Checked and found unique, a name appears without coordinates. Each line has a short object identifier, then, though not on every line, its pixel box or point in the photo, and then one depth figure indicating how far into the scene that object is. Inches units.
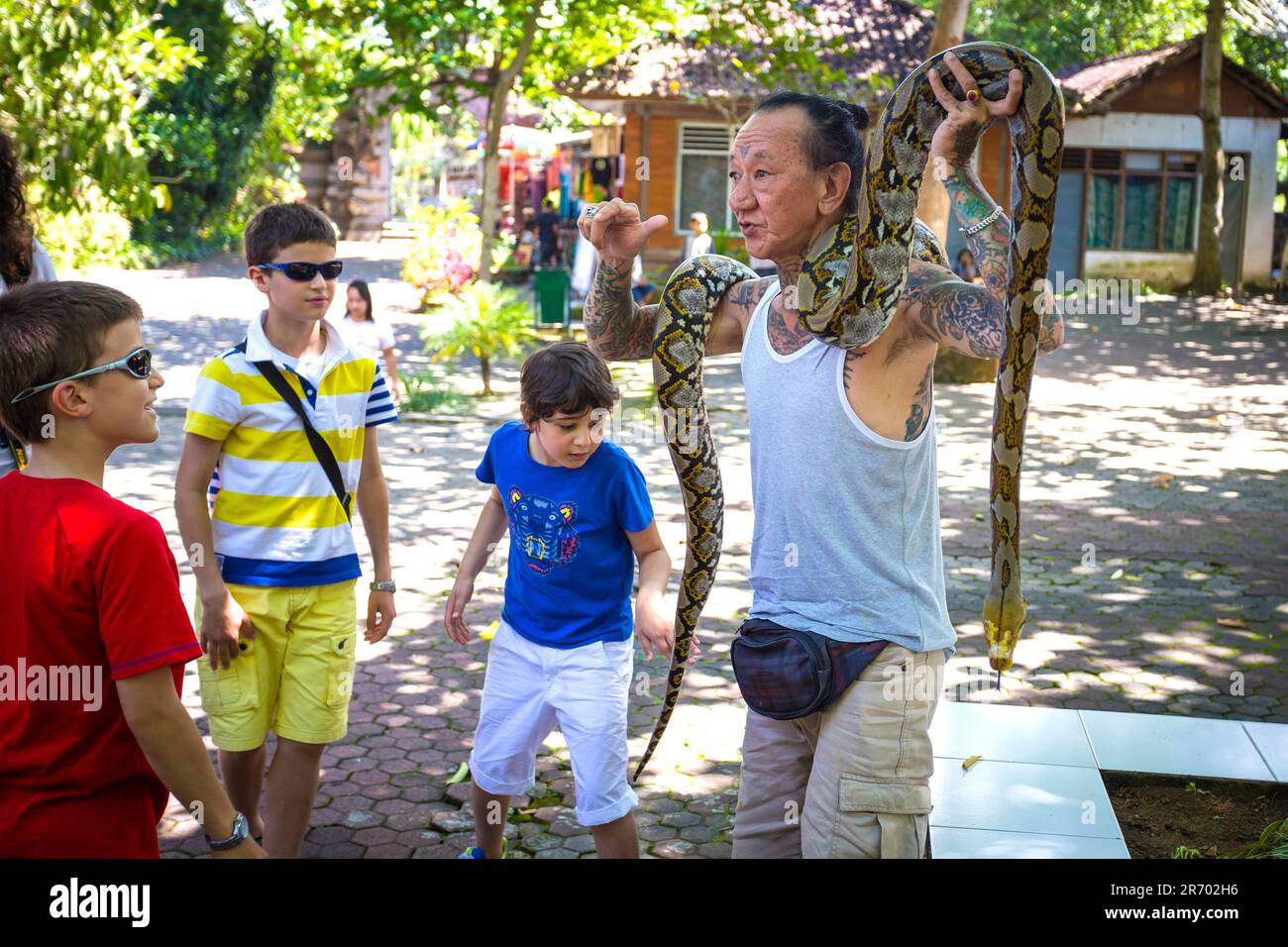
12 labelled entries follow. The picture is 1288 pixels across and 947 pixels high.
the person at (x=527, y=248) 1277.1
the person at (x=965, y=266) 988.6
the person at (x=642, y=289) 780.0
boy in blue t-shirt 156.8
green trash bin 829.2
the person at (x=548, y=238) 1259.8
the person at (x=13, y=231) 156.4
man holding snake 118.6
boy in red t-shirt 103.9
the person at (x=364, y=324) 497.4
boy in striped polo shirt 164.4
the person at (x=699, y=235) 735.1
